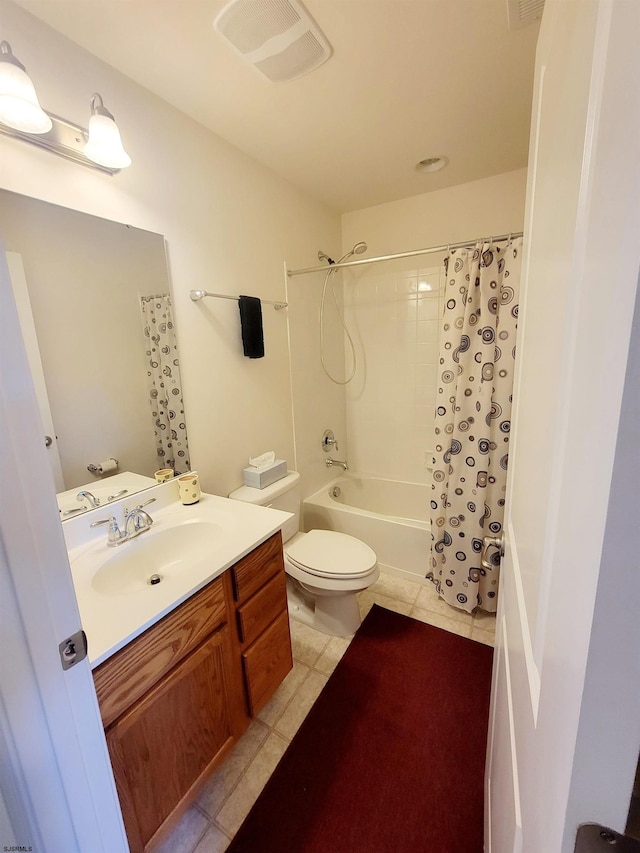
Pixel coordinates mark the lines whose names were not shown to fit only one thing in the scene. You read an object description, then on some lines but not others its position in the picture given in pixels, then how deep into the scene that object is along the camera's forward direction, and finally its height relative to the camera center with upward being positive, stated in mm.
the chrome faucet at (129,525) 1210 -585
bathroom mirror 1087 +80
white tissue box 1818 -618
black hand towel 1738 +172
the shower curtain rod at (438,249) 1688 +530
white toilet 1662 -1019
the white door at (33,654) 488 -426
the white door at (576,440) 242 -89
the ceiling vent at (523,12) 1038 +1026
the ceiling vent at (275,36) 1021 +1022
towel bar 1524 +293
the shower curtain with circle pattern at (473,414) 1759 -340
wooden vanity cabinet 843 -935
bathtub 2197 -1129
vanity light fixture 884 +689
